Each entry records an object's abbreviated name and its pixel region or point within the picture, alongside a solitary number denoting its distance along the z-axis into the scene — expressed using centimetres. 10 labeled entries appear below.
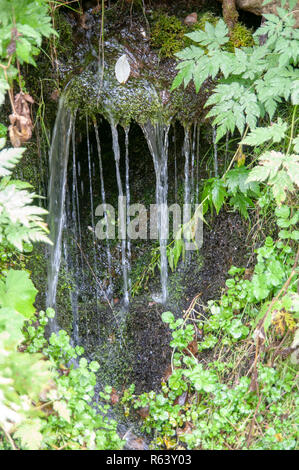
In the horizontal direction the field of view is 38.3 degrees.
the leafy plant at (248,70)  222
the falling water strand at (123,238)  346
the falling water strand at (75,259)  330
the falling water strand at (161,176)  292
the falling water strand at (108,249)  364
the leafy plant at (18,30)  190
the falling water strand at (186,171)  300
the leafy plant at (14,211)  177
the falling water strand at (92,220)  346
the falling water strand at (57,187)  296
